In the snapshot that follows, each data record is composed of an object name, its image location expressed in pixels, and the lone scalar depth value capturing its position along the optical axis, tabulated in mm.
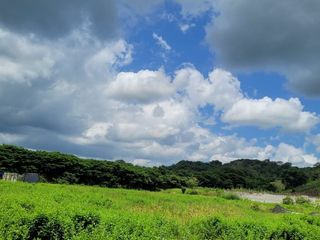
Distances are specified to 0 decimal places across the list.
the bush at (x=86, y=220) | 8015
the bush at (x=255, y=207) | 22885
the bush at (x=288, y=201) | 30313
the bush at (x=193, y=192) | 34726
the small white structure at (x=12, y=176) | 29829
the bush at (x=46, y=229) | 7303
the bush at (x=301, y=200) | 31538
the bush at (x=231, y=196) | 30205
